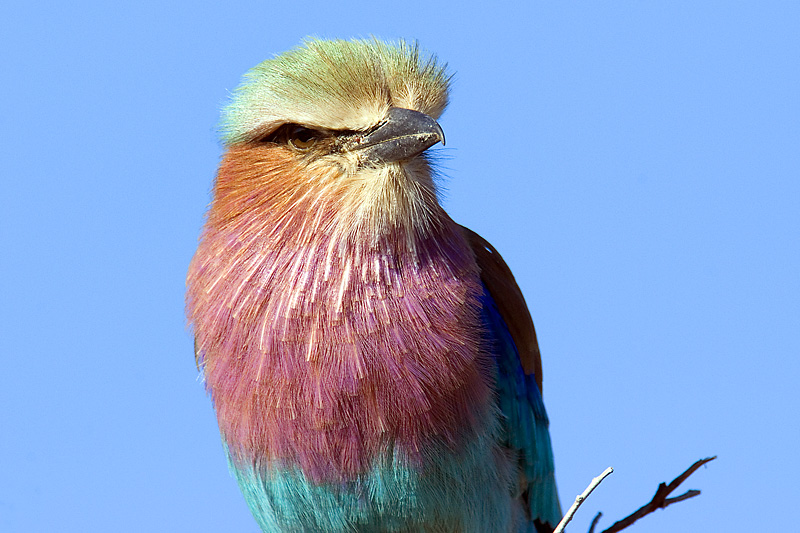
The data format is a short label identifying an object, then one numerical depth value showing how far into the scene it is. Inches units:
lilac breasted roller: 312.0
